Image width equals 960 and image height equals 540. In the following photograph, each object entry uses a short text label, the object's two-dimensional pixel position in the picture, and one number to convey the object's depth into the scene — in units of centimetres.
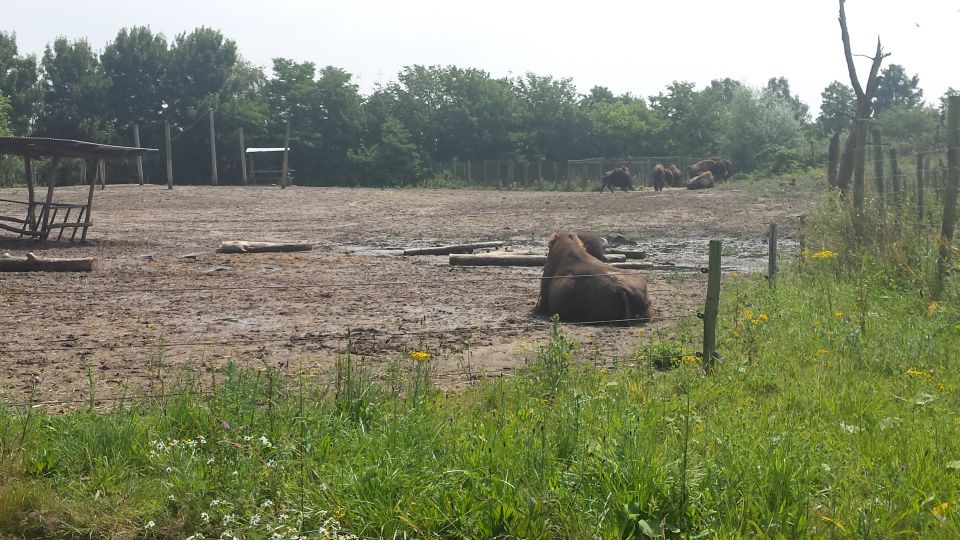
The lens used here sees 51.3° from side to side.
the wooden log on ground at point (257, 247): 1756
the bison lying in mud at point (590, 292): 1019
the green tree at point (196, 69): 6291
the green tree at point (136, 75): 6200
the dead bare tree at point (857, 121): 1232
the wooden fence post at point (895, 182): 1202
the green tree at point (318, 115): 5731
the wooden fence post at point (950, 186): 932
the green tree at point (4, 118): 5462
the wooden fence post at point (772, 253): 1106
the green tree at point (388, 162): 5459
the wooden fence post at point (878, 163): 1245
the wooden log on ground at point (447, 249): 1731
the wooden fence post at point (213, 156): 5028
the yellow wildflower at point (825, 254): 1041
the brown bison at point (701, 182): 4181
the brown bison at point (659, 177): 4213
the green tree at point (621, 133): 6172
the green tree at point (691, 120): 6439
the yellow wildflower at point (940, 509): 416
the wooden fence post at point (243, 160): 4984
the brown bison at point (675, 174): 4747
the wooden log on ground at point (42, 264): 1477
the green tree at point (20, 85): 6031
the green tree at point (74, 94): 5869
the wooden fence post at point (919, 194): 1120
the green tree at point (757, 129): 6238
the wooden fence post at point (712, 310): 689
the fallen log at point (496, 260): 1542
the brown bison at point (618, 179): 4306
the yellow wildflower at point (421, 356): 609
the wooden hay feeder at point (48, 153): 1919
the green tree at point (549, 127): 6131
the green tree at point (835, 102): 11106
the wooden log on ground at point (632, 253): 1620
